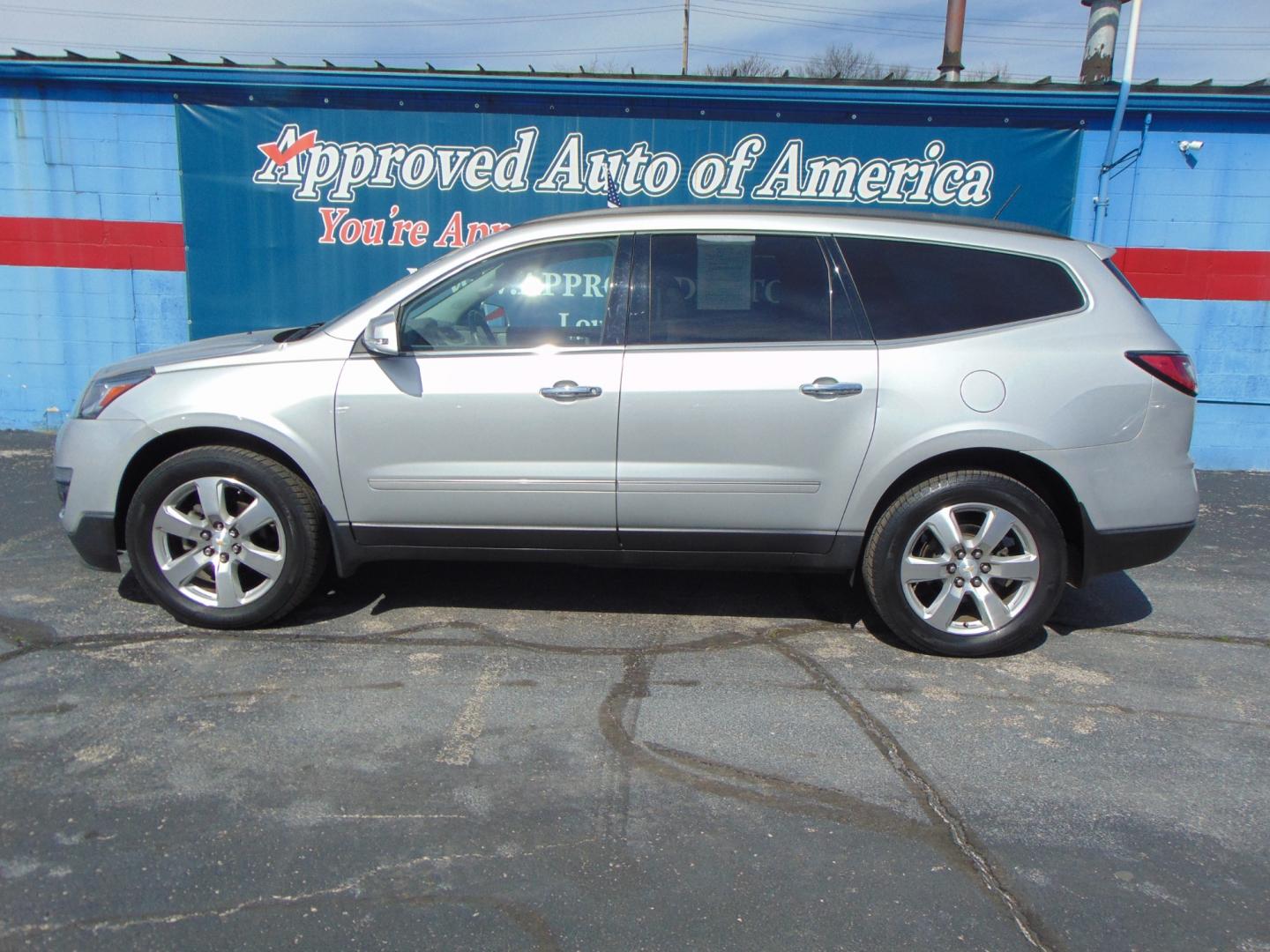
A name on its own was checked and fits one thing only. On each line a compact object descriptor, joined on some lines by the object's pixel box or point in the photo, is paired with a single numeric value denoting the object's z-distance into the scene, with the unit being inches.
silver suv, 164.7
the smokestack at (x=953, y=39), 493.7
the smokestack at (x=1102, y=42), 383.6
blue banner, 335.9
